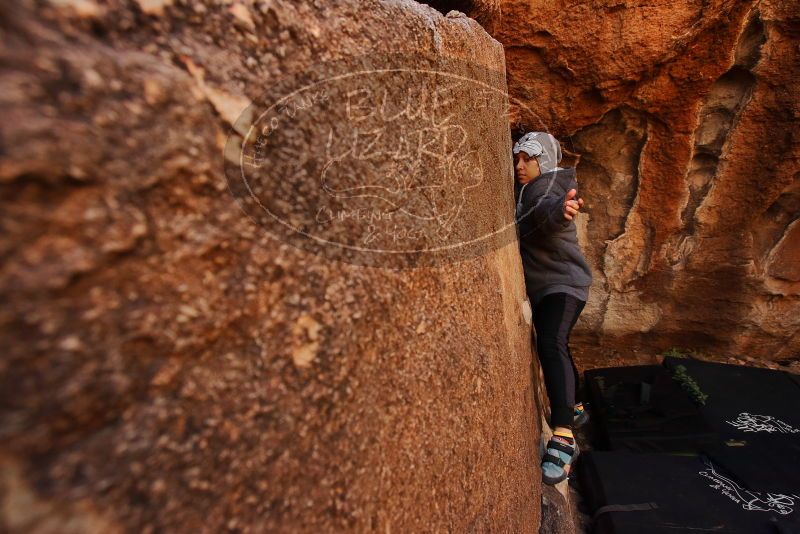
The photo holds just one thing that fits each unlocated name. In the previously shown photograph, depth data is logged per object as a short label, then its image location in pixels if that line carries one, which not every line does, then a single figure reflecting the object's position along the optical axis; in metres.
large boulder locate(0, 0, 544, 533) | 0.29
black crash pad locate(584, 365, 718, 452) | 1.81
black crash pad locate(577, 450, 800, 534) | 1.34
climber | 1.48
